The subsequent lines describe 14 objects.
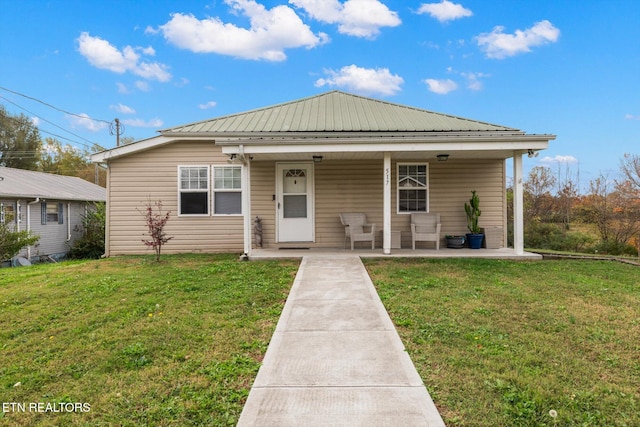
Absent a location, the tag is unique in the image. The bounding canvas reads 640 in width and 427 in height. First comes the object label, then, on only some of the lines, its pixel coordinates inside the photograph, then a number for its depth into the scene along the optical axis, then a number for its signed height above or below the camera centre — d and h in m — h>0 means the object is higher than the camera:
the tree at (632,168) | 14.52 +1.85
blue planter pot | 8.46 -0.64
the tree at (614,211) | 13.82 +0.06
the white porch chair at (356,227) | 8.12 -0.30
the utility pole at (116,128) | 23.38 +5.79
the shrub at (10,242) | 10.03 -0.74
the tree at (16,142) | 26.77 +5.70
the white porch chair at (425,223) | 8.59 -0.23
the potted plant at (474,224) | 8.47 -0.26
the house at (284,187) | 8.98 +0.69
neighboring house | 12.70 +0.36
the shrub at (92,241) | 14.32 -1.03
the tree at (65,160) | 31.38 +5.14
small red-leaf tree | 7.58 -0.33
